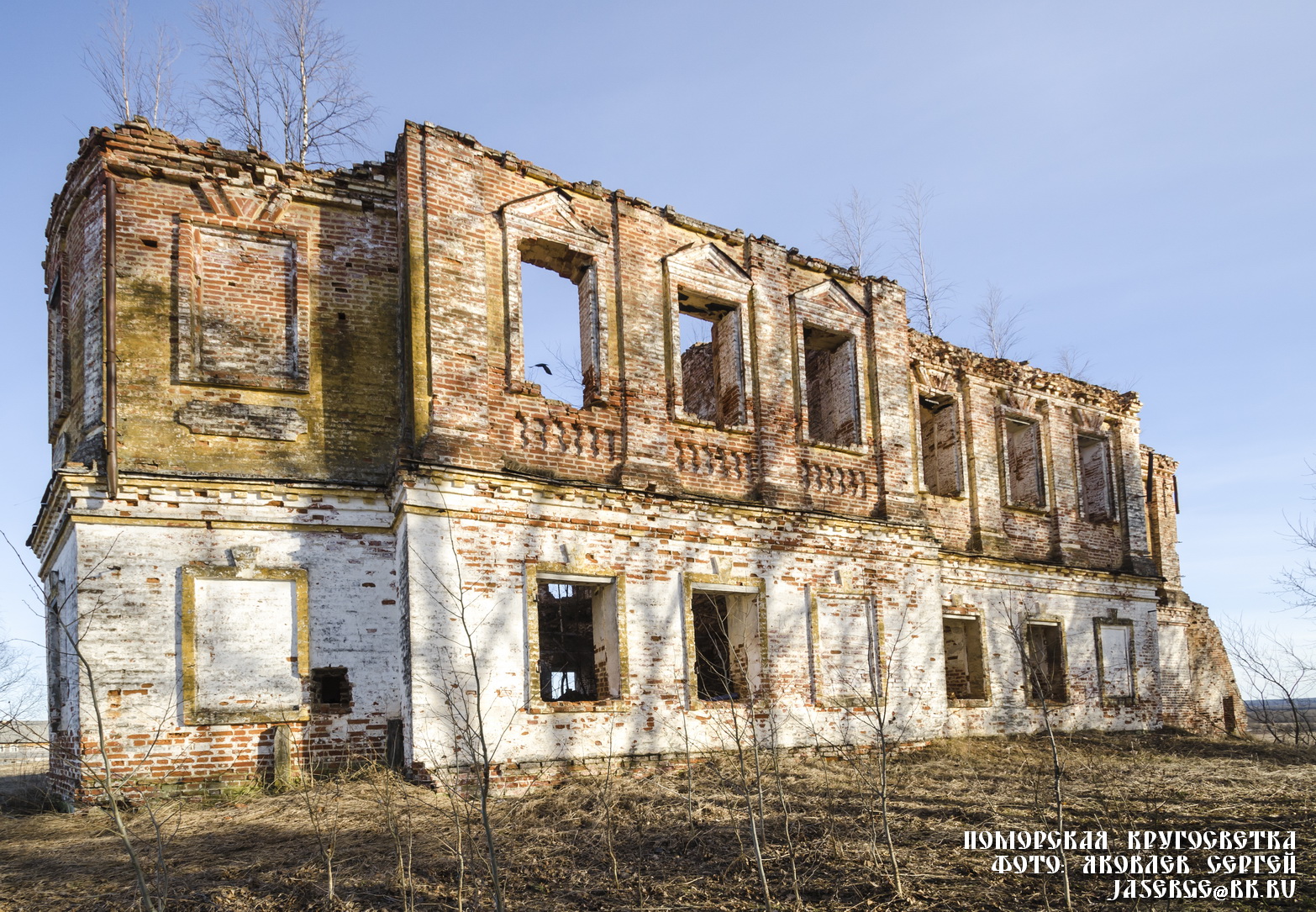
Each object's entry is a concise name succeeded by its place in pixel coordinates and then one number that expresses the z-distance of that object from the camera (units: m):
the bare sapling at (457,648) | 9.96
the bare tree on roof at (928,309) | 23.00
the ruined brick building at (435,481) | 10.12
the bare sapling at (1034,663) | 16.17
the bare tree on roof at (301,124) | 17.91
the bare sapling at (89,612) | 9.51
